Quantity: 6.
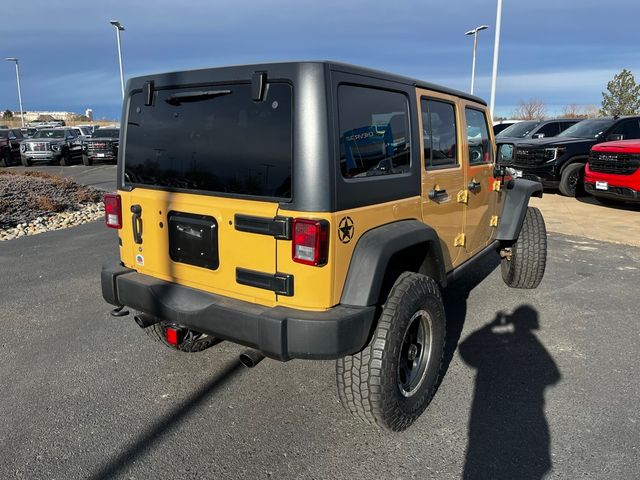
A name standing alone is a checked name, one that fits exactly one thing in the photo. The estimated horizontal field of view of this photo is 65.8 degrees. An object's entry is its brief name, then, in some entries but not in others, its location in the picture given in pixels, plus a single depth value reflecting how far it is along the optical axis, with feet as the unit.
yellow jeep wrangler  7.88
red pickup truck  30.91
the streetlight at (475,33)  98.60
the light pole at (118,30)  90.63
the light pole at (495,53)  68.39
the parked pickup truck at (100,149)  67.92
